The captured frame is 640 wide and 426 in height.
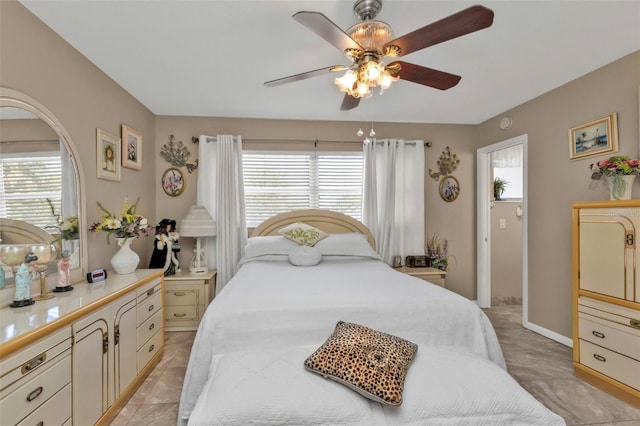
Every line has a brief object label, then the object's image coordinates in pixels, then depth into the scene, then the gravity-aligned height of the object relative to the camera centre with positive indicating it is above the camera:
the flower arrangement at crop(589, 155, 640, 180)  2.18 +0.34
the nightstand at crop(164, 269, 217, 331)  3.27 -0.96
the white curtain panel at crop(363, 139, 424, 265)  3.87 +0.23
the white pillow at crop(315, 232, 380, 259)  3.27 -0.37
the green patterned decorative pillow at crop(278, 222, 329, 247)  3.33 -0.23
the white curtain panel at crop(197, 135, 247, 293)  3.65 +0.21
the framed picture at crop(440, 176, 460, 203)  4.13 +0.33
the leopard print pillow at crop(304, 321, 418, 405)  1.23 -0.67
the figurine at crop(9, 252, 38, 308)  1.56 -0.37
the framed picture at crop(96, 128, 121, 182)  2.50 +0.53
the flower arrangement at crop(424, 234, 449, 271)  4.05 -0.49
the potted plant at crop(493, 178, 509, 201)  4.30 +0.34
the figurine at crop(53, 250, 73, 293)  1.86 -0.39
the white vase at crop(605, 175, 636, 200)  2.21 +0.20
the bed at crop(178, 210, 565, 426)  1.17 -0.72
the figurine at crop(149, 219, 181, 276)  3.31 -0.40
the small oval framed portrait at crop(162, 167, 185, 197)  3.73 +0.41
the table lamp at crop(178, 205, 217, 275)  3.41 -0.17
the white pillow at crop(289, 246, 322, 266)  3.01 -0.44
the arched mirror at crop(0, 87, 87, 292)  1.64 +0.22
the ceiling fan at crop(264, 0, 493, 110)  1.36 +0.88
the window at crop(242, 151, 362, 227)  3.88 +0.42
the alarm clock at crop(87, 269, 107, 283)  2.16 -0.45
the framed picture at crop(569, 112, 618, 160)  2.48 +0.66
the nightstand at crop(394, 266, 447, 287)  3.55 -0.75
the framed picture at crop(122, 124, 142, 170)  2.93 +0.69
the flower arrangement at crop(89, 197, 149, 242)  2.32 -0.09
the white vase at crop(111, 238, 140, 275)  2.44 -0.37
